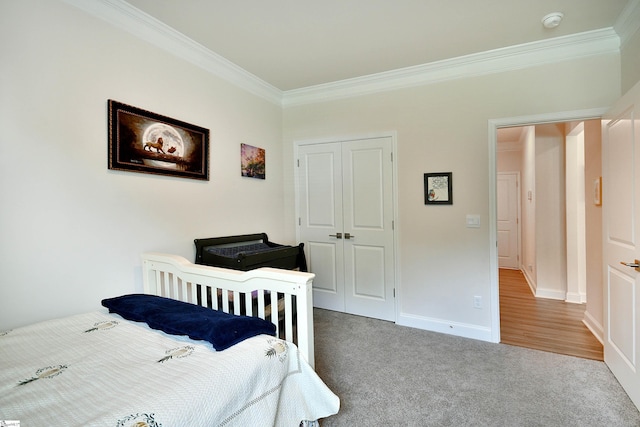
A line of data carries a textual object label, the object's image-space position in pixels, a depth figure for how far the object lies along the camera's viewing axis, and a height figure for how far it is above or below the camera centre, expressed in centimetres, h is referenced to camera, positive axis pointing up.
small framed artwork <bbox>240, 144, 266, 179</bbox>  297 +55
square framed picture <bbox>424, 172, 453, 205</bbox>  282 +21
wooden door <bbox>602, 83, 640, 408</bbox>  175 -21
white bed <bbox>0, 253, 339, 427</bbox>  91 -59
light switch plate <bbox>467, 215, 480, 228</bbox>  272 -11
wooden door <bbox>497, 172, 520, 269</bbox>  573 -22
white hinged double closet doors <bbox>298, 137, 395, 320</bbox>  313 -13
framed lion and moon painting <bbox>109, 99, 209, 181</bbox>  191 +52
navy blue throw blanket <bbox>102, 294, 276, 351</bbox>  130 -52
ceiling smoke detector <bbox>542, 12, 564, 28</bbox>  205 +135
